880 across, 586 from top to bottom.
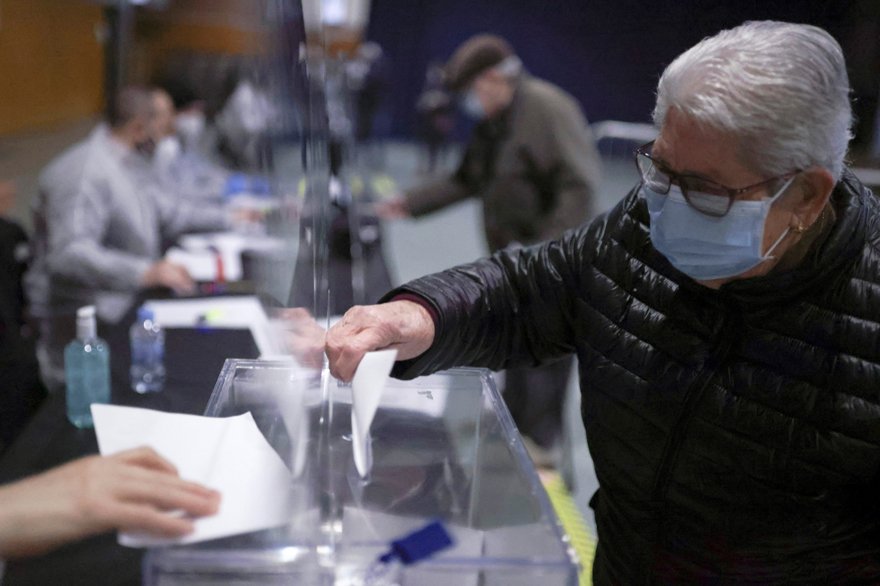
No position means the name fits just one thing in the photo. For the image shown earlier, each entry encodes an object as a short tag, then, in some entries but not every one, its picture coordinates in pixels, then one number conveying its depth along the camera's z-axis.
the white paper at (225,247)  2.64
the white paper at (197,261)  2.59
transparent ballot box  0.62
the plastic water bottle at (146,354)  1.72
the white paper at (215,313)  2.04
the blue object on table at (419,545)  0.63
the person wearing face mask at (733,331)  0.85
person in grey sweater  2.33
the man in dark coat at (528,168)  2.82
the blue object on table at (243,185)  3.74
